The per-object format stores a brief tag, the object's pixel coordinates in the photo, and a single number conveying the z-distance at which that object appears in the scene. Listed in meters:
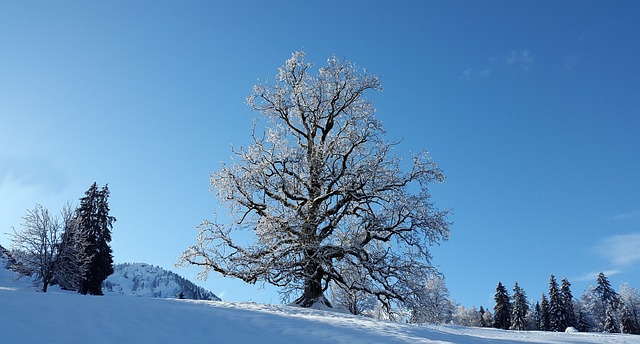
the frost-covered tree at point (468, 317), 90.81
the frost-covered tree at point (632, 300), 74.62
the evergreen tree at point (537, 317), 73.31
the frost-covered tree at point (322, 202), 15.91
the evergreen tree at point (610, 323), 60.44
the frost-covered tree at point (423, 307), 15.62
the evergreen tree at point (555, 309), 61.12
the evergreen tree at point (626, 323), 61.25
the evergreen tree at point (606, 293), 64.82
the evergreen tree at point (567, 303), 61.81
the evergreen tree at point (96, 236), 41.69
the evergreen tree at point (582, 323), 65.75
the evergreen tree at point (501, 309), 67.44
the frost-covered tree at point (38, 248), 33.53
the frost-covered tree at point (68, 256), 33.69
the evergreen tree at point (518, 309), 65.19
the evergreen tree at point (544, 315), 65.75
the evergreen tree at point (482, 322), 87.44
